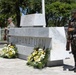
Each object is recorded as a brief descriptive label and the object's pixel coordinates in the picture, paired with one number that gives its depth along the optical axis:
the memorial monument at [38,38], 5.18
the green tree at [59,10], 28.19
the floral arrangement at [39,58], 5.12
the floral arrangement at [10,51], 6.70
